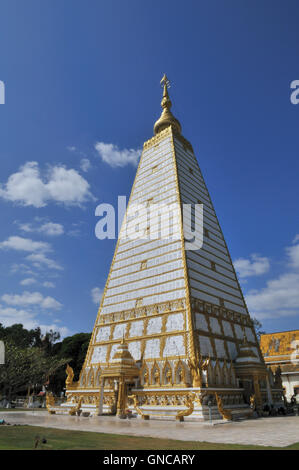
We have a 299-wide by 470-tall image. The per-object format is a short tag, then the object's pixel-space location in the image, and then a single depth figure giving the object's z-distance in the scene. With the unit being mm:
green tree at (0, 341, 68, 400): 31922
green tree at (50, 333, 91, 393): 49219
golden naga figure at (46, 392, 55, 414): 21884
